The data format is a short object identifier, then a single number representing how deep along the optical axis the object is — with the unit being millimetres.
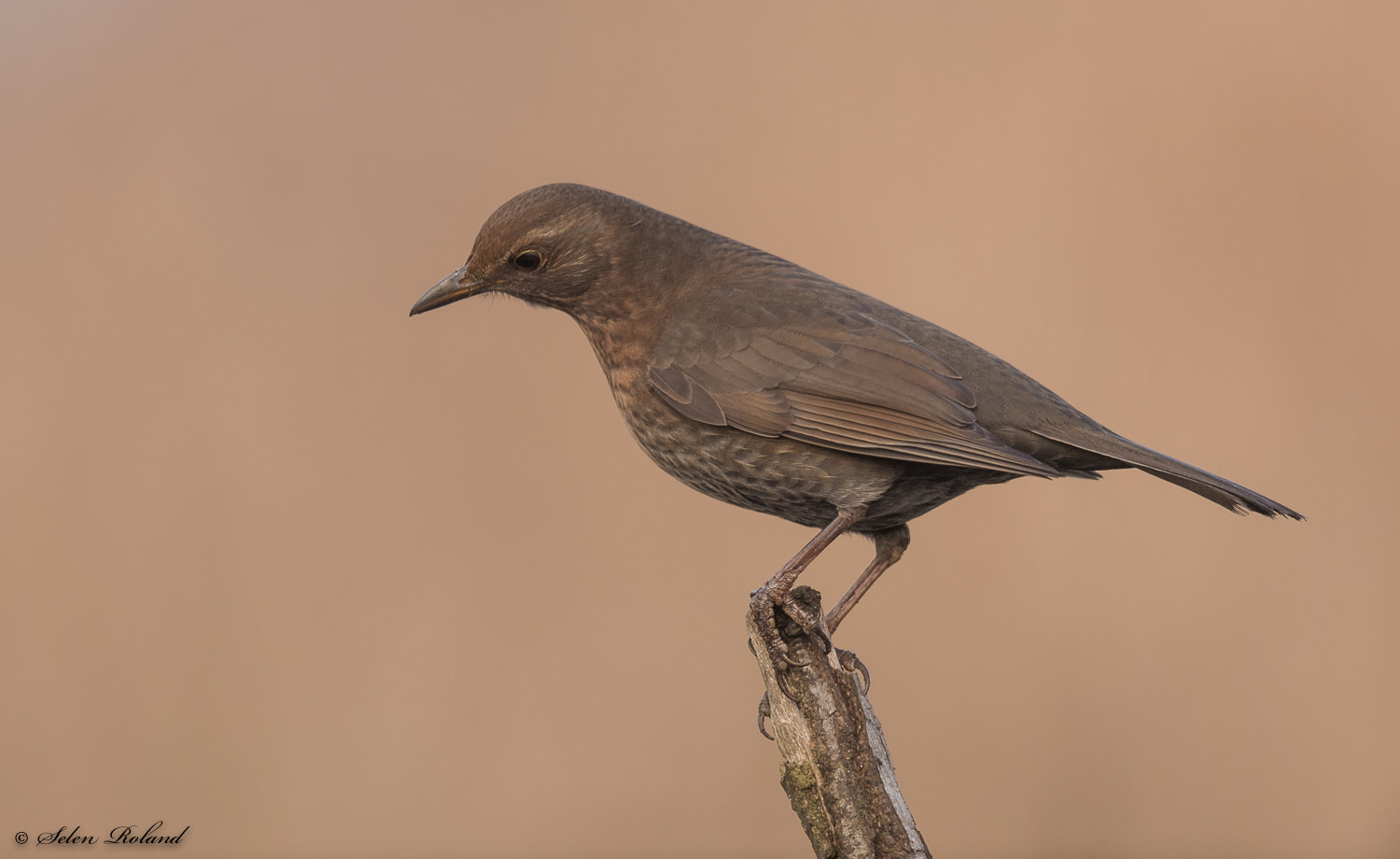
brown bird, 6629
